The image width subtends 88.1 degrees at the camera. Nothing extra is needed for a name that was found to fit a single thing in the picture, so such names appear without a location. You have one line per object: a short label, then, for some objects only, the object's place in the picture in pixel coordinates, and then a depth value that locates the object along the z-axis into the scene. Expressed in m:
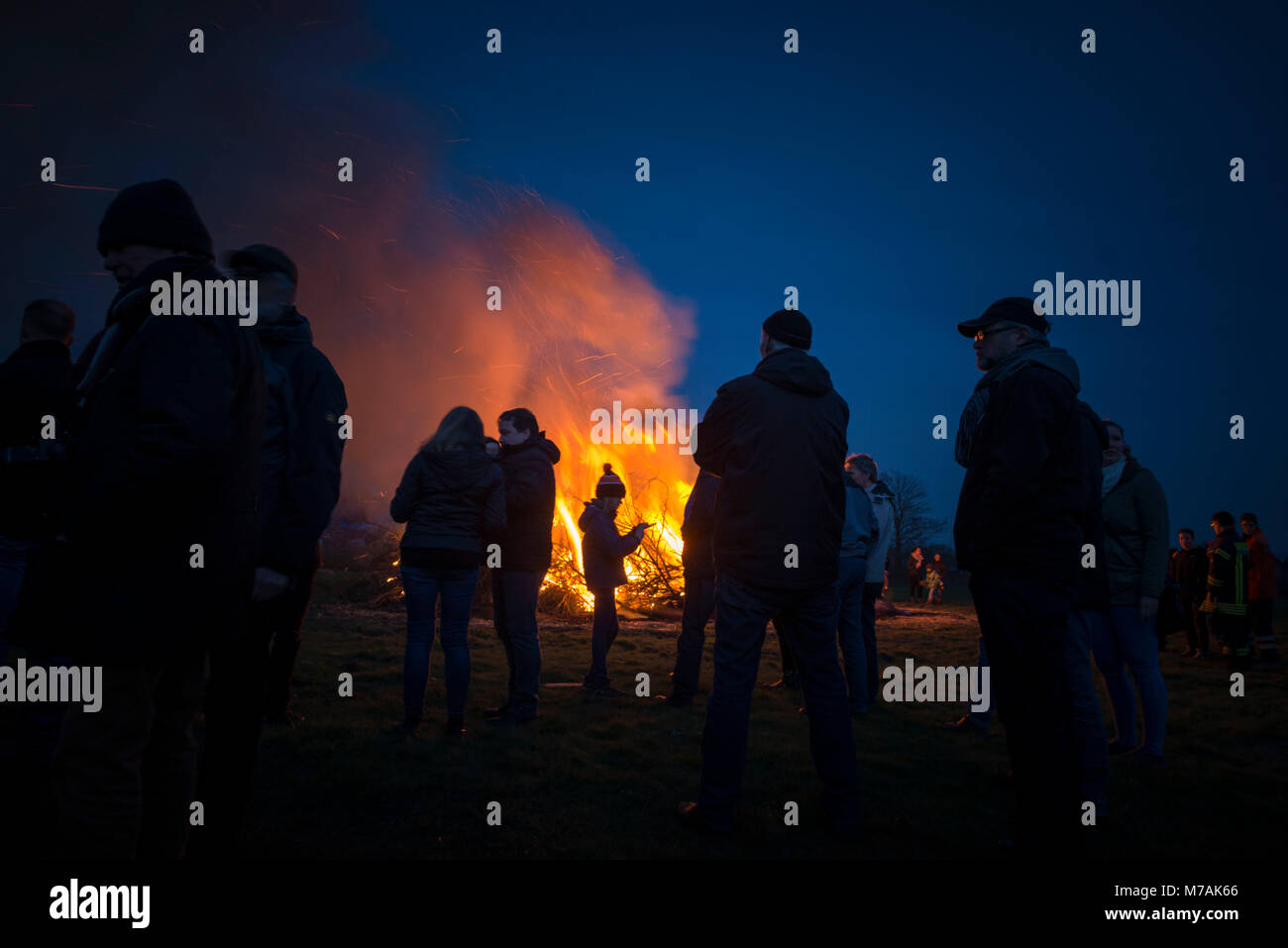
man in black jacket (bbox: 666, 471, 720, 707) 6.18
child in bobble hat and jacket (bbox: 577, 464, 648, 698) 6.74
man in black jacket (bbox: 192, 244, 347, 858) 2.68
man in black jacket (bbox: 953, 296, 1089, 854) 2.87
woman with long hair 4.82
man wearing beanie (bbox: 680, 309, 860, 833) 3.43
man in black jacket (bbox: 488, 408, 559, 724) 5.46
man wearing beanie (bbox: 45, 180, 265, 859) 1.94
